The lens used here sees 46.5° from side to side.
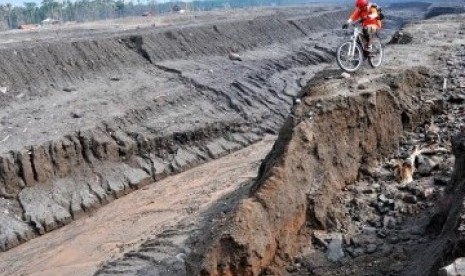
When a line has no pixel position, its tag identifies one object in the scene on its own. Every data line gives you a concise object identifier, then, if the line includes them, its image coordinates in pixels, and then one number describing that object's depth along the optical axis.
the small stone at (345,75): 9.45
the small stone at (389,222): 6.53
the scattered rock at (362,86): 8.45
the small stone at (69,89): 19.56
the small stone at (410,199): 6.76
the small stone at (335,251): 6.29
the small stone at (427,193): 6.79
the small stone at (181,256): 8.91
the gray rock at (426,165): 7.27
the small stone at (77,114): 16.84
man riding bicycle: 11.18
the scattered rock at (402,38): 15.06
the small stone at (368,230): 6.50
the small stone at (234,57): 26.81
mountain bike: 10.80
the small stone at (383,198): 6.90
